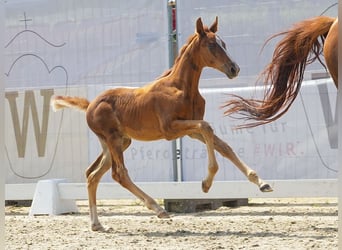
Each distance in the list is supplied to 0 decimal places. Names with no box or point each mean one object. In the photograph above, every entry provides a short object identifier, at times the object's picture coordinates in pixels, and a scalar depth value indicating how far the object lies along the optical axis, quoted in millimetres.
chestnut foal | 12891
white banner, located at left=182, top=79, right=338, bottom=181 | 16453
